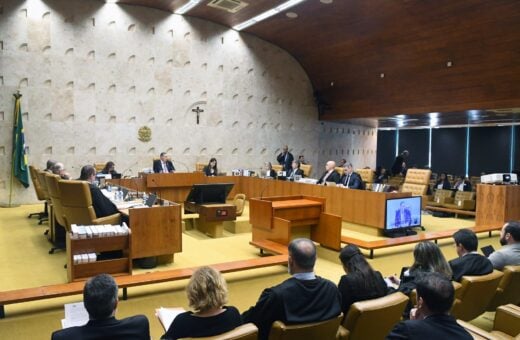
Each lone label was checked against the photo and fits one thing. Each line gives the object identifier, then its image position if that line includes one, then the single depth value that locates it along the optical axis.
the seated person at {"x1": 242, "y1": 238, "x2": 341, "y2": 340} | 2.19
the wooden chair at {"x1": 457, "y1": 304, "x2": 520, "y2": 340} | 2.44
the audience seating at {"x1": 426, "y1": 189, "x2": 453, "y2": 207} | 9.66
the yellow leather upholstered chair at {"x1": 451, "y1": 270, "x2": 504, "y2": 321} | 2.80
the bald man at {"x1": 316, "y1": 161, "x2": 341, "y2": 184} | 8.52
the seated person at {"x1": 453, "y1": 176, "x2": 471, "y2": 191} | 9.74
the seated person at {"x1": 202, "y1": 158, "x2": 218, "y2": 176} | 10.51
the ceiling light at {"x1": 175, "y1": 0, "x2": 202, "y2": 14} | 10.58
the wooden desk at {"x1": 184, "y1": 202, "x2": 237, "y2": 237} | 6.59
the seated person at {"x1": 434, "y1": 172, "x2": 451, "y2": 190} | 10.09
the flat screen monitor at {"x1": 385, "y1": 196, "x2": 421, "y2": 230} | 6.79
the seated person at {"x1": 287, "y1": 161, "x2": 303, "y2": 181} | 9.65
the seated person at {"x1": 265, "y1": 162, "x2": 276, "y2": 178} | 10.13
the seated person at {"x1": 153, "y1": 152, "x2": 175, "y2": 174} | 10.06
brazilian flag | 9.45
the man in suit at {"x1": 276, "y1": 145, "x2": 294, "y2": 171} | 12.07
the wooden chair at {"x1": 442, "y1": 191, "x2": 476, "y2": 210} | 9.02
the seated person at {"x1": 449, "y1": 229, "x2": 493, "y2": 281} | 2.97
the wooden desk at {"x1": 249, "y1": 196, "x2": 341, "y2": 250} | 5.54
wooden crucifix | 11.99
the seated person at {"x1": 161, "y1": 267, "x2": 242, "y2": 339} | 1.89
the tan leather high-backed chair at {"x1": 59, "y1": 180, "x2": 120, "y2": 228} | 4.43
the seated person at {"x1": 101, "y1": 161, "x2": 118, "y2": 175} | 8.80
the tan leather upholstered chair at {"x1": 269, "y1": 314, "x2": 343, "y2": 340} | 2.10
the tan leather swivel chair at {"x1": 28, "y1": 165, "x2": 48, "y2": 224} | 7.33
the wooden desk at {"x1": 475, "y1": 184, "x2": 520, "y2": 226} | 7.29
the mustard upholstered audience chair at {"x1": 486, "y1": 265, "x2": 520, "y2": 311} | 3.16
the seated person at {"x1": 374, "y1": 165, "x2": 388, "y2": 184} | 12.88
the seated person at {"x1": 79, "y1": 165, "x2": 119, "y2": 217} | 4.73
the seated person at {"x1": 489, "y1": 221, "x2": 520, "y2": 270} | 3.37
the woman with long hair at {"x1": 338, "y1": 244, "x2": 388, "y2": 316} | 2.56
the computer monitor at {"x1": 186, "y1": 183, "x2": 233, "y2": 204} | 6.91
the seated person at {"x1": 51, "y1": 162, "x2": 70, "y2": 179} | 6.46
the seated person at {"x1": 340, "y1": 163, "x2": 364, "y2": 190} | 7.86
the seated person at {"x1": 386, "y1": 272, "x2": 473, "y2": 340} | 1.78
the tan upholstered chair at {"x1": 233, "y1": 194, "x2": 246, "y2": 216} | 7.83
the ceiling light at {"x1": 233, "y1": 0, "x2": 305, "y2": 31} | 10.02
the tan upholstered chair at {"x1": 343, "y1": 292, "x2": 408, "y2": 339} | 2.28
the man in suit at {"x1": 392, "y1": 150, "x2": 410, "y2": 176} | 12.41
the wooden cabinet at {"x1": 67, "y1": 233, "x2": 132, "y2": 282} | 4.07
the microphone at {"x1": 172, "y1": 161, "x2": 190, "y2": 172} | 11.88
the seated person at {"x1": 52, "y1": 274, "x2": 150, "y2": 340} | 1.72
